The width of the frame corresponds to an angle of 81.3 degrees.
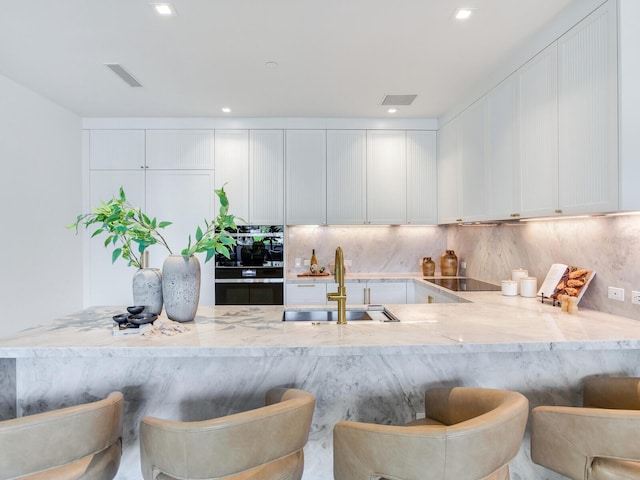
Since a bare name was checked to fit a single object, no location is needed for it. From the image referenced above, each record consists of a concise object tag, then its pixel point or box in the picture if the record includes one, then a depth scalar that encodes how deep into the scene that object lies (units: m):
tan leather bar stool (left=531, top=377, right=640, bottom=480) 1.12
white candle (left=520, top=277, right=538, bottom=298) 2.67
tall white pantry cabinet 4.07
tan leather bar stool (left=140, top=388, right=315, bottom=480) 0.99
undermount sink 2.18
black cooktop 3.21
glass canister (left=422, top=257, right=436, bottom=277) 4.27
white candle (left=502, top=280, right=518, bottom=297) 2.78
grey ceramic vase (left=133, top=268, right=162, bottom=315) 1.73
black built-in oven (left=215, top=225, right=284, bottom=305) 3.96
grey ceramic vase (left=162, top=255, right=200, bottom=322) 1.69
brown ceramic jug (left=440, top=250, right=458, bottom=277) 4.12
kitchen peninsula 1.59
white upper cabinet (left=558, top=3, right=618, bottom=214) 1.79
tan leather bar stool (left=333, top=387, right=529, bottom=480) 0.94
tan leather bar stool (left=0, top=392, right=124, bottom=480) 1.00
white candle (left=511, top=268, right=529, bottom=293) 2.80
